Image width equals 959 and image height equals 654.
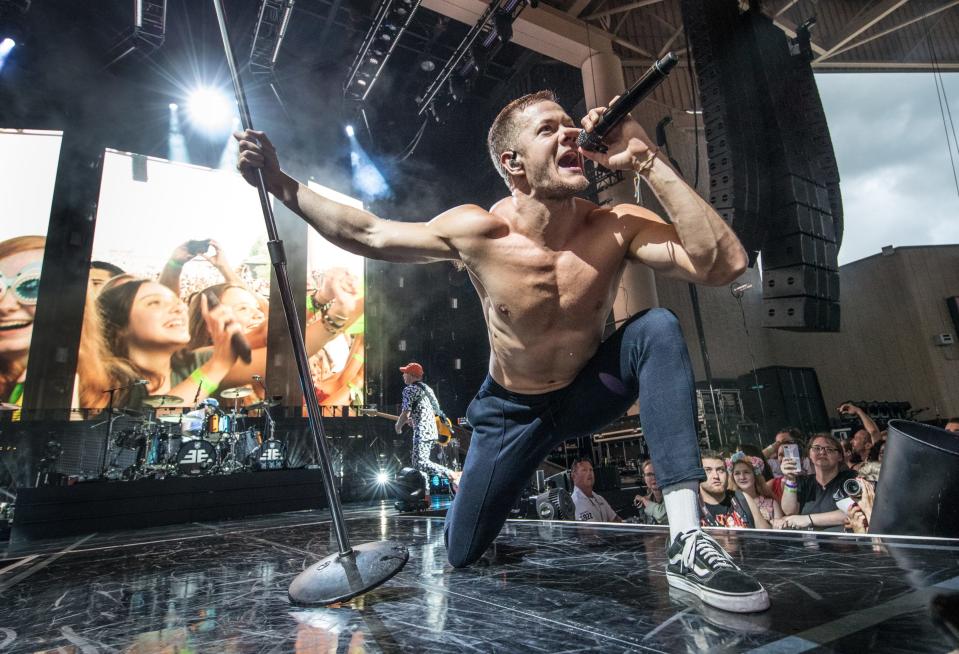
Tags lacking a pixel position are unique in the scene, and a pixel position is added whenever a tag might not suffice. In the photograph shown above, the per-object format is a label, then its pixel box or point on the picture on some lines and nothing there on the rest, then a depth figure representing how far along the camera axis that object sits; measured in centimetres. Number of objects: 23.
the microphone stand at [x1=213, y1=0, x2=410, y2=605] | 127
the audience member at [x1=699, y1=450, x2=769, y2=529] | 288
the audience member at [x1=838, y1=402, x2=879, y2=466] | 406
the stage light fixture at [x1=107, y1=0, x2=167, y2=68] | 673
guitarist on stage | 507
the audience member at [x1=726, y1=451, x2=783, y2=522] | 302
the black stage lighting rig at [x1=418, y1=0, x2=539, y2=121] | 684
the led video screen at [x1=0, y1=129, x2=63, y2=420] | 732
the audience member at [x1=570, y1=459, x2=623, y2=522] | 382
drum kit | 659
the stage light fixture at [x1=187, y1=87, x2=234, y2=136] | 949
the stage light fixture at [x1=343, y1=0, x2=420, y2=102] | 681
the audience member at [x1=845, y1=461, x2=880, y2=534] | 241
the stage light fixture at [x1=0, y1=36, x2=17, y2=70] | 739
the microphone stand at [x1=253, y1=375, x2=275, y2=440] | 759
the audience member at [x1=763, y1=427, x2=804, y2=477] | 389
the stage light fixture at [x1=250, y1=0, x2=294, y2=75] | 679
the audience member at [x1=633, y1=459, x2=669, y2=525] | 348
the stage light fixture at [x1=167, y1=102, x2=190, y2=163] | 920
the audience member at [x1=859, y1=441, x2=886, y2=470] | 348
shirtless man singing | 130
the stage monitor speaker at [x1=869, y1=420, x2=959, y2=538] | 145
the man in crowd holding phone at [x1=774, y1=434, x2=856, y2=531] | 276
